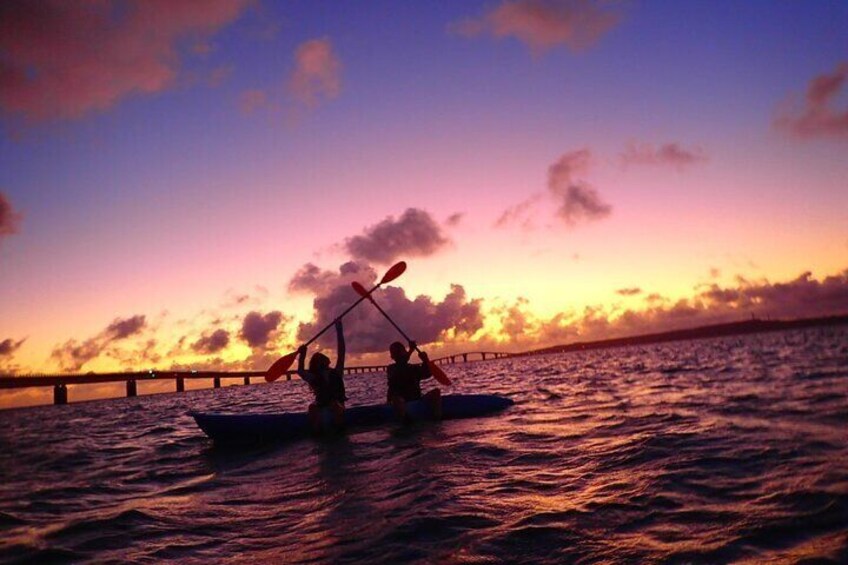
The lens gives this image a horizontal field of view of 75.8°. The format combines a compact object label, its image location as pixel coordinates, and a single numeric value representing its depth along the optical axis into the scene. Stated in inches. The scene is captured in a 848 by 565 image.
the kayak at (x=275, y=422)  537.6
